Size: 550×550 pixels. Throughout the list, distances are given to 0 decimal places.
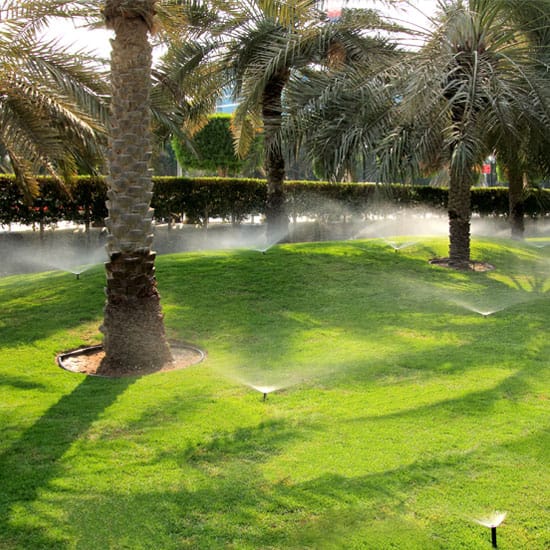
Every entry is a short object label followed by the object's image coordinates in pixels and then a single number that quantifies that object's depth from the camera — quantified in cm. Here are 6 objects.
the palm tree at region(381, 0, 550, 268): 1192
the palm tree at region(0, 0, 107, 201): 869
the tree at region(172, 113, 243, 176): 3114
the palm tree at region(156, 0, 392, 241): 1329
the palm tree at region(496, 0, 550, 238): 1230
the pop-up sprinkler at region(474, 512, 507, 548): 373
